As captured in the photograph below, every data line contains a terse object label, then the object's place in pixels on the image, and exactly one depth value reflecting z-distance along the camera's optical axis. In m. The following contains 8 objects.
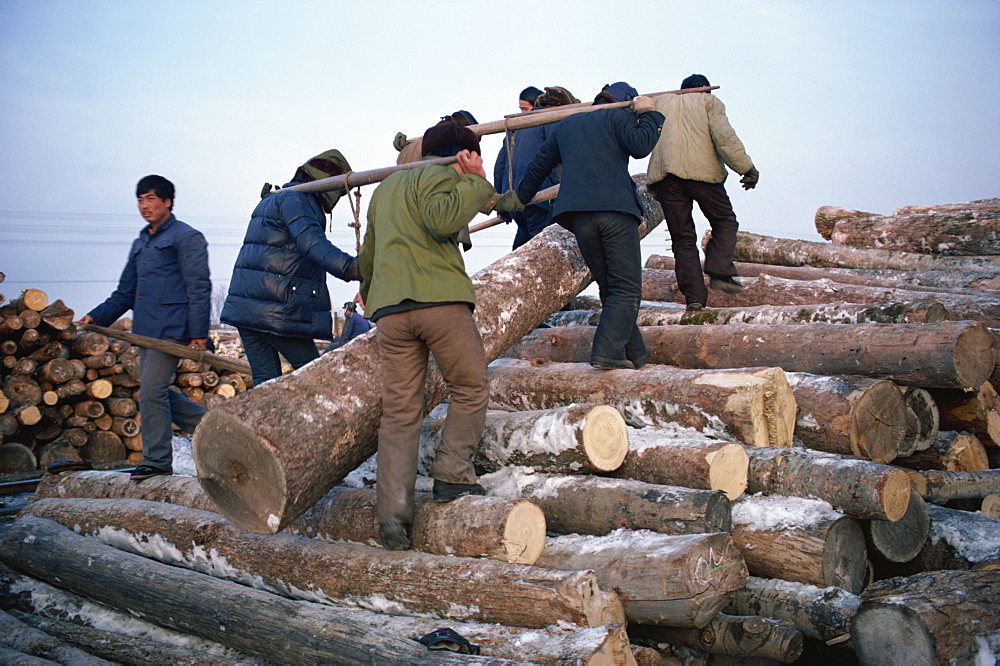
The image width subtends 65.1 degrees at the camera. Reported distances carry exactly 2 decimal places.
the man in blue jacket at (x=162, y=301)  5.70
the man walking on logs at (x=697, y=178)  6.18
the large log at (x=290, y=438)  3.82
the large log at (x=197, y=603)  3.15
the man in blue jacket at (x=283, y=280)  5.40
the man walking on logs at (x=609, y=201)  5.16
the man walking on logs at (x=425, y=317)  3.75
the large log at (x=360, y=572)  3.11
